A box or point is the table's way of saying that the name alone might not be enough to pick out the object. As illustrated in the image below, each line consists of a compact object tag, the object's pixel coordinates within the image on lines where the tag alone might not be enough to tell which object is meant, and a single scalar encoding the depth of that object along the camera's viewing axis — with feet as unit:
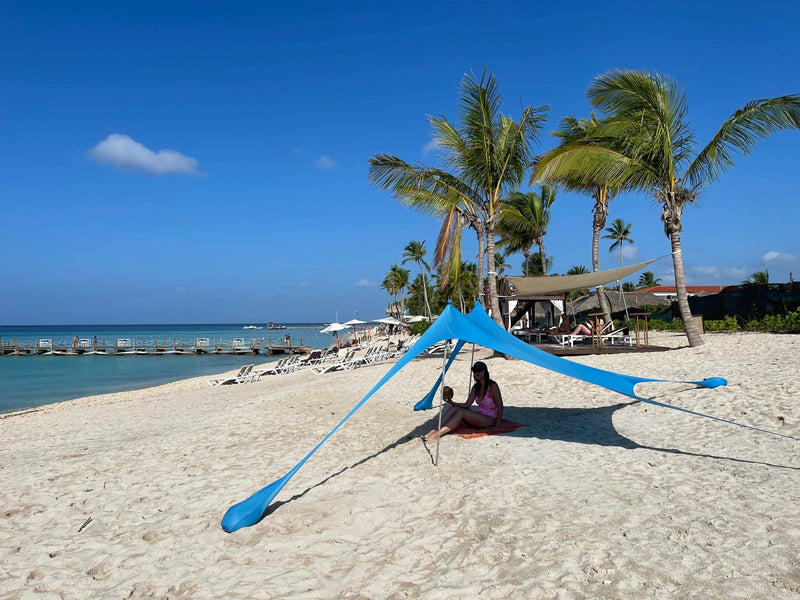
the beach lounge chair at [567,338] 47.85
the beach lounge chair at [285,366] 65.92
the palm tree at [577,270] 180.37
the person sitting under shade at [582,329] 49.83
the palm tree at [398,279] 221.46
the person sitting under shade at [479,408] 20.30
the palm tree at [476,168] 42.09
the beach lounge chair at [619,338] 46.50
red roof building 169.99
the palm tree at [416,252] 187.42
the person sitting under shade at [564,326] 52.54
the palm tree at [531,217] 74.59
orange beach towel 20.36
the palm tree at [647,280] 211.20
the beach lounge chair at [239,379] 57.99
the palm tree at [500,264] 177.63
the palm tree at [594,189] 58.40
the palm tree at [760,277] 127.95
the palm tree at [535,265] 153.79
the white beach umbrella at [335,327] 109.70
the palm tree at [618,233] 168.14
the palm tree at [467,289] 143.99
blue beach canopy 17.53
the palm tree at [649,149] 38.19
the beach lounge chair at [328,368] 57.41
